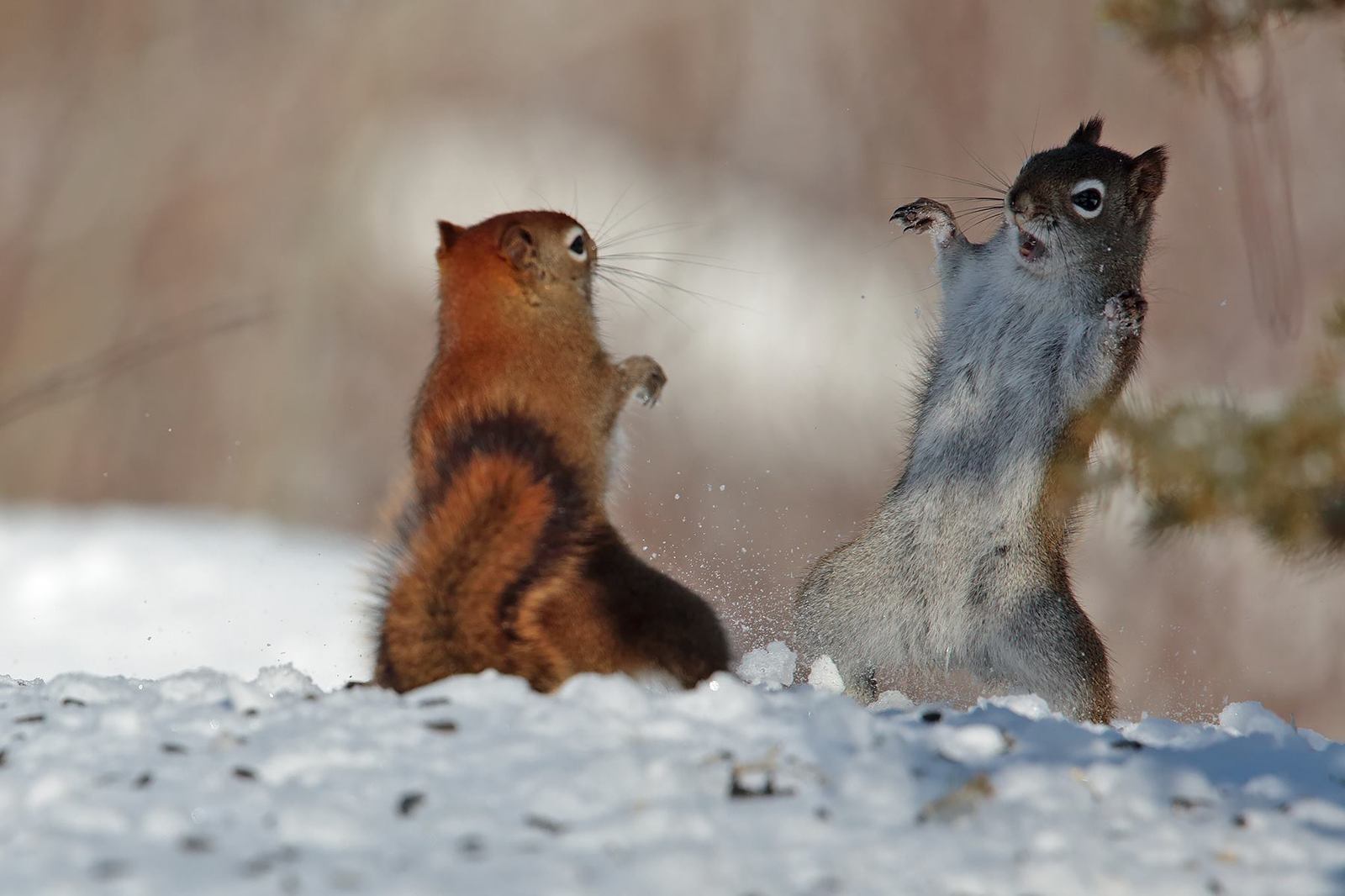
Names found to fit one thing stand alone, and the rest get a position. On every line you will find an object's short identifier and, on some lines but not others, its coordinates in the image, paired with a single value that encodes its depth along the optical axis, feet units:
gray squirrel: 20.07
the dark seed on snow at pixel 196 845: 10.93
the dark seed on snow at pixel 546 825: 11.20
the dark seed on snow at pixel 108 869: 10.50
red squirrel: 14.47
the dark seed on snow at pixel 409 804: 11.52
